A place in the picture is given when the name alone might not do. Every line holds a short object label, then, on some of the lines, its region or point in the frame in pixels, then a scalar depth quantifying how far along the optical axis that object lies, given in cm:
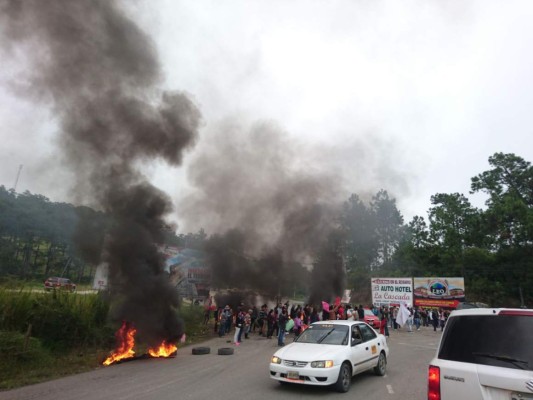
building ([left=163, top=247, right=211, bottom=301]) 3161
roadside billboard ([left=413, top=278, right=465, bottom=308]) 2689
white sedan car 677
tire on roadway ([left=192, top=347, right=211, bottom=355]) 1248
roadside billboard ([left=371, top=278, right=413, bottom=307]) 2642
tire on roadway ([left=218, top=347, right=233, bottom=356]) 1234
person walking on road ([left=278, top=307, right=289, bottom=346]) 1517
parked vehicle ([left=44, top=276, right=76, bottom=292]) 1402
